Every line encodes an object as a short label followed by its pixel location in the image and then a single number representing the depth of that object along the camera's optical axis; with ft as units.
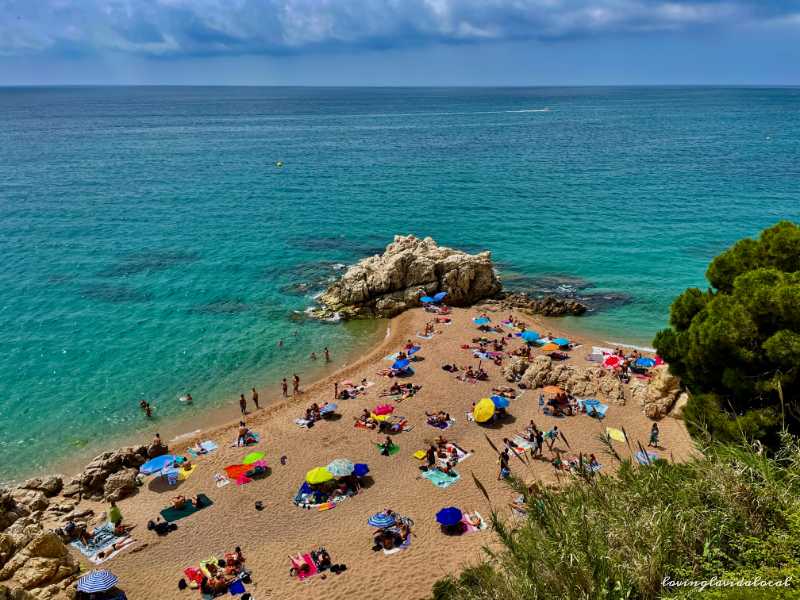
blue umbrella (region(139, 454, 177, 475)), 81.82
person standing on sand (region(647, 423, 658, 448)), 82.94
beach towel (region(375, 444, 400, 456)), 85.71
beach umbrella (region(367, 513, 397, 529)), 67.05
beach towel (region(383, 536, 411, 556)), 64.90
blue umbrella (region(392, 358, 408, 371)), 109.81
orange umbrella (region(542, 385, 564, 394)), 98.14
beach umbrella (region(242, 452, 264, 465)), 84.64
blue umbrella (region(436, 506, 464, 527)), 66.33
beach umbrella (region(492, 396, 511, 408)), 91.97
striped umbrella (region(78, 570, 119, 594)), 58.54
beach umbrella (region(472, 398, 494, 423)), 89.81
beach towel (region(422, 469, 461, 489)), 77.20
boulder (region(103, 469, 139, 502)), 80.12
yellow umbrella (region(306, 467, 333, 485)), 75.41
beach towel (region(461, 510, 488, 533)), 67.73
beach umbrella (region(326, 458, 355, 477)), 76.33
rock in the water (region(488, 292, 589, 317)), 139.23
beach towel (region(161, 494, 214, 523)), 74.33
